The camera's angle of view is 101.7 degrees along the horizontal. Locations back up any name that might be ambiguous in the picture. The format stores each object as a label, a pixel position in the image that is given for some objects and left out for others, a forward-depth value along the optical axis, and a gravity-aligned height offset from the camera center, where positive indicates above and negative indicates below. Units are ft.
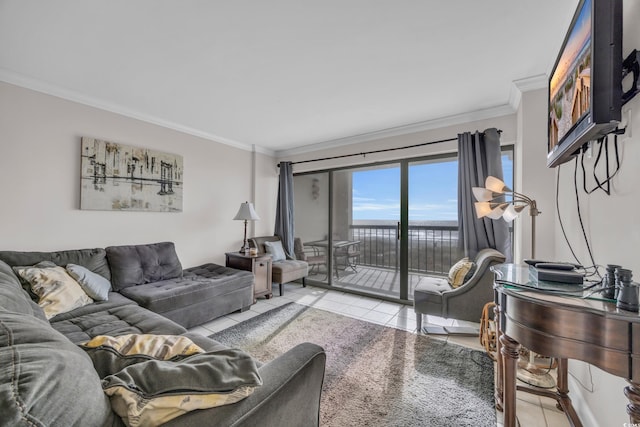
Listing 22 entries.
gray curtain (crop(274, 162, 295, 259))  15.37 +0.28
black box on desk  3.93 -0.93
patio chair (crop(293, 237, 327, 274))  15.52 -2.44
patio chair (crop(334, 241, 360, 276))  14.98 -2.35
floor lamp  6.69 +0.18
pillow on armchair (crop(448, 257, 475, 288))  8.81 -1.96
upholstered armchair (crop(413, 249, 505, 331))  8.00 -2.61
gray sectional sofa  1.76 -1.76
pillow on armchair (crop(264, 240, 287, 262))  14.23 -2.03
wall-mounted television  3.47 +2.11
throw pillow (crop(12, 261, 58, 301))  6.50 -1.89
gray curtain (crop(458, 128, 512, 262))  9.42 +1.16
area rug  5.34 -4.08
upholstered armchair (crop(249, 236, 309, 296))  13.10 -2.80
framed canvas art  9.18 +1.33
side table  11.96 -2.52
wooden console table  2.81 -1.42
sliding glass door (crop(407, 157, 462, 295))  11.61 -0.05
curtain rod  11.04 +3.14
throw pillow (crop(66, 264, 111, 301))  7.39 -2.03
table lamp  13.08 -0.03
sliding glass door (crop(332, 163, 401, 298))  13.38 -0.92
